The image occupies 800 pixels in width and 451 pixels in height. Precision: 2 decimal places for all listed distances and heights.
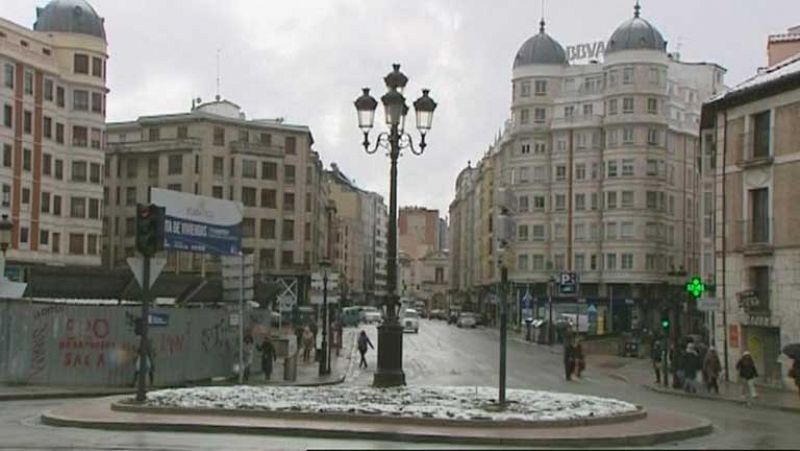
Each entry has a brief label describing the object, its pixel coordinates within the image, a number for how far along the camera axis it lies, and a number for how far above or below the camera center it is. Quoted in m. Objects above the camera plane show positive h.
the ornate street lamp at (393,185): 26.14 +2.13
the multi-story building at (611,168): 94.25 +9.61
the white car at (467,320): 118.19 -3.75
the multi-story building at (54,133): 70.38 +8.88
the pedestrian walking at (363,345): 51.72 -2.81
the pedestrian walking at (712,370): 38.16 -2.67
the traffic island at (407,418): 19.39 -2.44
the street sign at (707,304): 39.88 -0.58
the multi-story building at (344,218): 184.75 +10.07
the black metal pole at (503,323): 22.23 -0.76
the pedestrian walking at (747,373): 33.53 -2.40
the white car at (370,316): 122.24 -3.68
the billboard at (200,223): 37.62 +1.79
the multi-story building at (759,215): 40.22 +2.57
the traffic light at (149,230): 23.62 +0.92
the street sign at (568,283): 84.94 +0.10
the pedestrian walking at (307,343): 53.28 -2.89
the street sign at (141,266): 25.14 +0.22
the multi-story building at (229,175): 101.81 +8.85
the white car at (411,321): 98.78 -3.33
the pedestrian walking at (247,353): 37.62 -2.40
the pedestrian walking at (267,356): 39.22 -2.54
